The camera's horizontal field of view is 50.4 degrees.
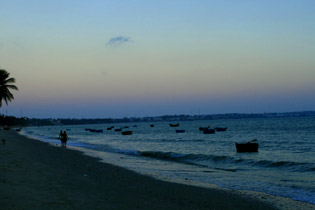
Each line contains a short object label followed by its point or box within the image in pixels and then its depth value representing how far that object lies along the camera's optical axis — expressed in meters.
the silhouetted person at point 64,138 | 41.84
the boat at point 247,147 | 35.62
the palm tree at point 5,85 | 50.78
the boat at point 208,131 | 85.06
